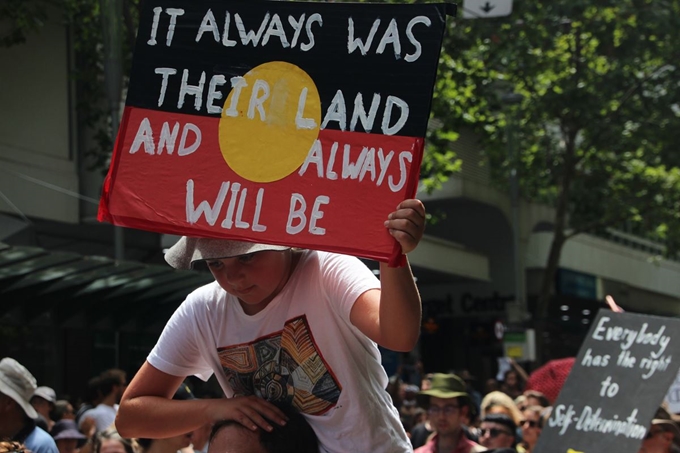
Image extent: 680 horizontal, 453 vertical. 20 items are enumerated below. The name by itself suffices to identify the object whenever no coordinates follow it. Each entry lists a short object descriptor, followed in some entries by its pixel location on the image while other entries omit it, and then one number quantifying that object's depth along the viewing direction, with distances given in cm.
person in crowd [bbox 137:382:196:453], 1003
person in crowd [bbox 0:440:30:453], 690
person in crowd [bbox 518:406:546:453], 1575
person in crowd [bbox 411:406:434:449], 1875
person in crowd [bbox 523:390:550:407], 1722
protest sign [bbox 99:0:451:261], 583
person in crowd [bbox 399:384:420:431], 2703
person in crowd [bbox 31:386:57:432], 1692
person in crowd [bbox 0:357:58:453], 1130
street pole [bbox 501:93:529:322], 3730
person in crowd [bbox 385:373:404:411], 2788
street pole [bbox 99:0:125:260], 2182
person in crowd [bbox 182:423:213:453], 1238
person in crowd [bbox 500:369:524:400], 2672
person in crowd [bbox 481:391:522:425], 1563
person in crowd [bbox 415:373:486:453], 1462
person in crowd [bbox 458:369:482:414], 3031
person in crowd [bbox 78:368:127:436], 1764
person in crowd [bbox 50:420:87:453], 1479
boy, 589
